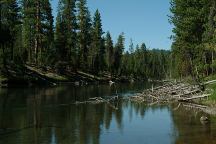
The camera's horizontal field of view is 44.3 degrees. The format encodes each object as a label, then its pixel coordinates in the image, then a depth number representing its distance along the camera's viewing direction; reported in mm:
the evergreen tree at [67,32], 58957
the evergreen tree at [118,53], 78696
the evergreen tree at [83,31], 65029
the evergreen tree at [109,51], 76367
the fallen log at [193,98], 23073
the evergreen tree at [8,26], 42922
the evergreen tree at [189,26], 34941
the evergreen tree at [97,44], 68126
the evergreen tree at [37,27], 53806
